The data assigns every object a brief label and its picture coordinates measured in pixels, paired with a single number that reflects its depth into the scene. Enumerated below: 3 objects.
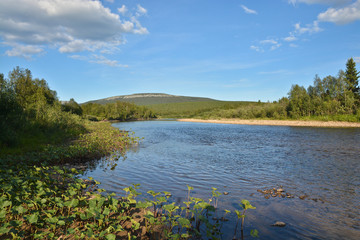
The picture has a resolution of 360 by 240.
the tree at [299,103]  81.19
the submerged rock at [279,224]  7.38
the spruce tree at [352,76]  76.94
